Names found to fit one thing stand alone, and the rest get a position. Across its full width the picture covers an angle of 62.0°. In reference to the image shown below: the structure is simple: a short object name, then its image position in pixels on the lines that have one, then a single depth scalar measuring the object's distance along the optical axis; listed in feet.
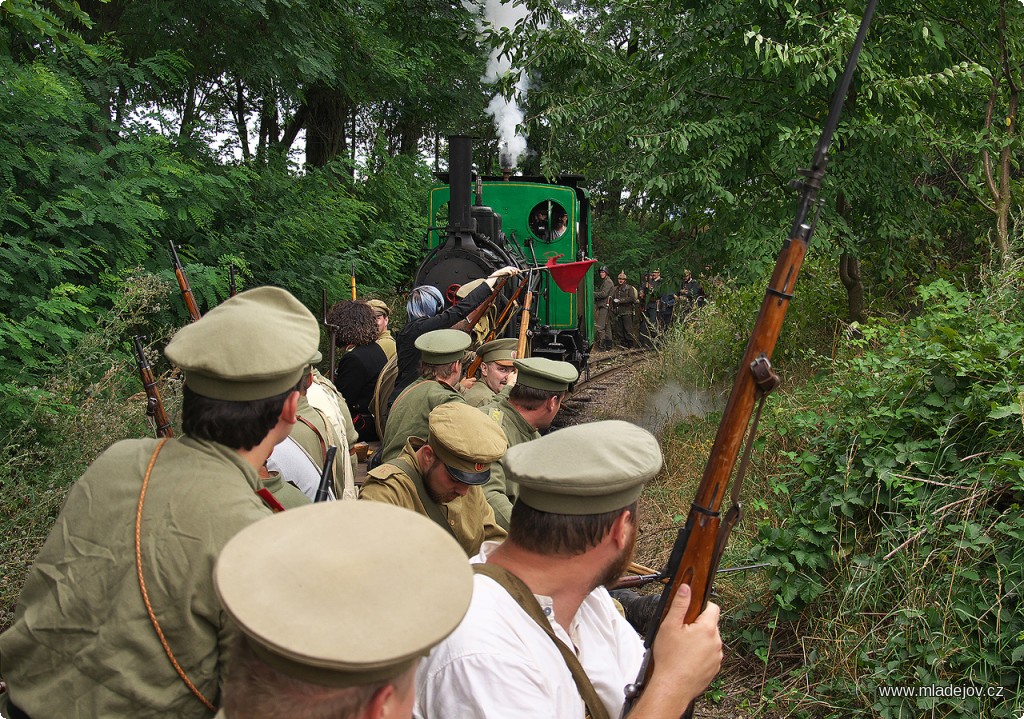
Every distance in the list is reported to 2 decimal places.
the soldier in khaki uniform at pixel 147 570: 5.52
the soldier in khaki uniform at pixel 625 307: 65.67
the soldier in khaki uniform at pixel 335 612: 3.56
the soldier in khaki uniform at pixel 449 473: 10.09
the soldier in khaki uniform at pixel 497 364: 18.99
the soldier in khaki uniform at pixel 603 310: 65.41
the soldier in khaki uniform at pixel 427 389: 14.03
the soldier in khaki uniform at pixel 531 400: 14.74
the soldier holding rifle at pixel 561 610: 5.38
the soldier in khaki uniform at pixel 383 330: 20.89
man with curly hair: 19.21
